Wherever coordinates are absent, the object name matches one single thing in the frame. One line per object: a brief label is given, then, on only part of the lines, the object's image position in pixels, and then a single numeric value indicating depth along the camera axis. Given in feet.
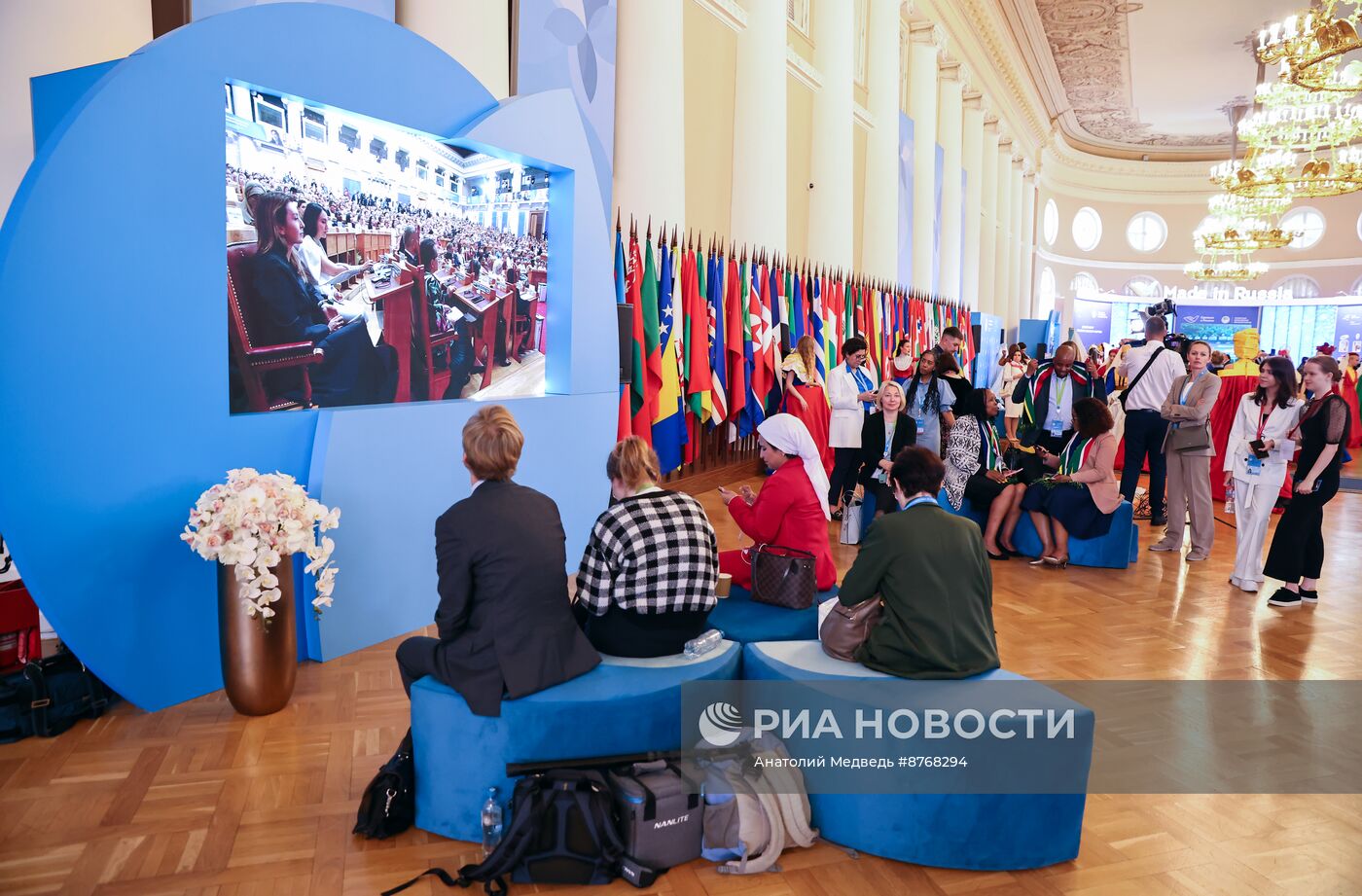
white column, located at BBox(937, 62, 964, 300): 56.80
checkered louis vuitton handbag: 12.55
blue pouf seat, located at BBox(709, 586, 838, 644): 11.87
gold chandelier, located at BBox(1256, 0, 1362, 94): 32.76
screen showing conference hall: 13.05
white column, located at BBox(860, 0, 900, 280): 44.09
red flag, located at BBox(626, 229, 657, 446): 24.36
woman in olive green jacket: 9.52
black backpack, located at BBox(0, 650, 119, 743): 11.18
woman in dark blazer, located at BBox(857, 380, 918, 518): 22.77
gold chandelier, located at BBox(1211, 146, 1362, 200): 44.39
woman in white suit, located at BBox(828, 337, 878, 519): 25.41
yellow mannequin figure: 31.45
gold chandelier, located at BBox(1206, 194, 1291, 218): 58.75
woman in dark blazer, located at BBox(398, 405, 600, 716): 9.22
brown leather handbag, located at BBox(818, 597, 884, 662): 9.93
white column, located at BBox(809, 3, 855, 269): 38.42
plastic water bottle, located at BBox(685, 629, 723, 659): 10.36
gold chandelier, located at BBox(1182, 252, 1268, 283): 71.82
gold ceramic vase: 11.92
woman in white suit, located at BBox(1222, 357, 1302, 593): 19.19
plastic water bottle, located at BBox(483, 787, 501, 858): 8.87
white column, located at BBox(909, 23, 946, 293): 50.93
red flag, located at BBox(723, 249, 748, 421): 30.04
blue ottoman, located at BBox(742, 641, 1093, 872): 9.00
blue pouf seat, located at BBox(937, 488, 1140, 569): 21.79
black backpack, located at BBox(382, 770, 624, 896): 8.48
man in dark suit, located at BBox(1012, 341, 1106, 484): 26.61
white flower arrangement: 11.48
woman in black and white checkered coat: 10.03
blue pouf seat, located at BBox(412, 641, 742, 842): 9.18
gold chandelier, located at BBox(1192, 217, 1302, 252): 62.64
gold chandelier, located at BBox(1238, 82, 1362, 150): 42.65
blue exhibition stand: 10.63
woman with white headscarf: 13.52
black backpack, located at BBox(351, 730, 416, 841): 9.30
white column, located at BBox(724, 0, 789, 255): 32.48
